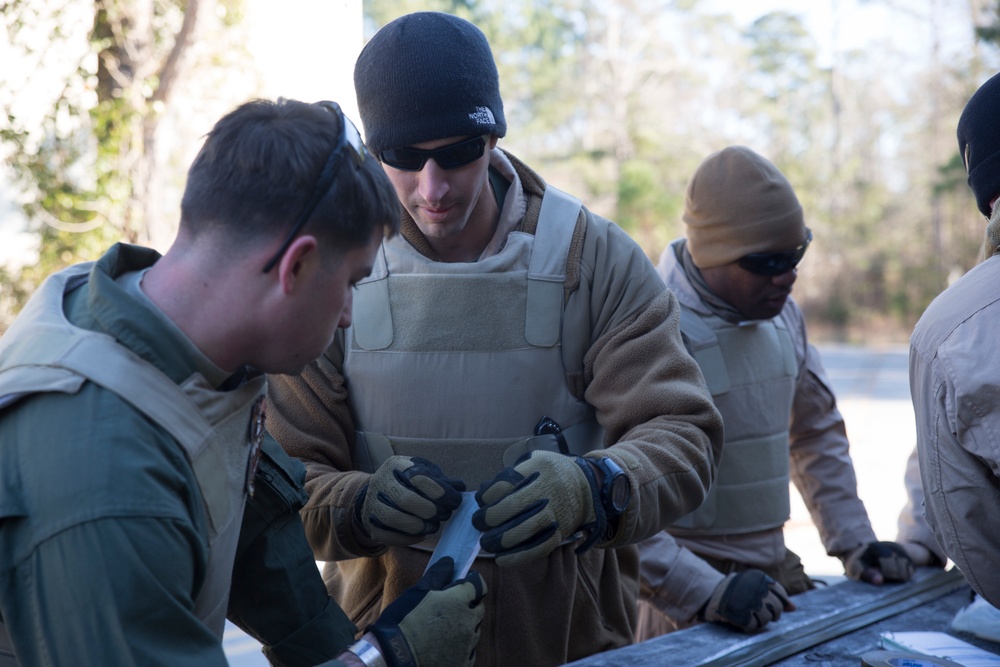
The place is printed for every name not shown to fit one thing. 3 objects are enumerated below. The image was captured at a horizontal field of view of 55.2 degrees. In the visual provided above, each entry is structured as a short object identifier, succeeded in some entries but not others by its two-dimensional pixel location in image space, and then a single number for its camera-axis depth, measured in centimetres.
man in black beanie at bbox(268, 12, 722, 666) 205
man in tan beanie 310
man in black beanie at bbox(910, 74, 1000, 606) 173
